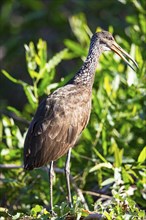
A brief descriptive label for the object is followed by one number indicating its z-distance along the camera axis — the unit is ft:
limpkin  50.34
